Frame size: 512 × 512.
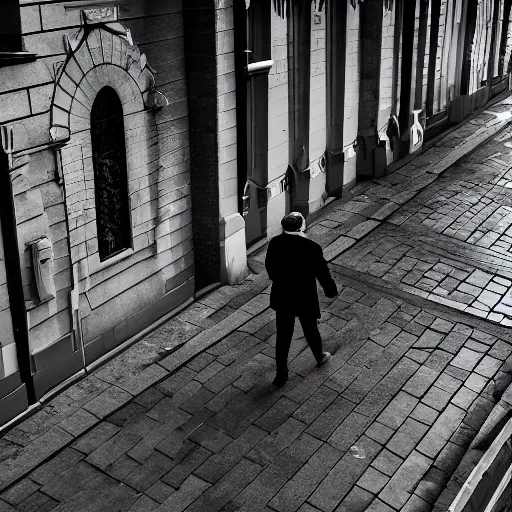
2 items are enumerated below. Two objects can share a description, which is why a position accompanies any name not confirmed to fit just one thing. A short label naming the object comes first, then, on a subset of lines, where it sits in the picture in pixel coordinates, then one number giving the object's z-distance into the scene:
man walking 7.38
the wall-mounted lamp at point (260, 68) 9.80
